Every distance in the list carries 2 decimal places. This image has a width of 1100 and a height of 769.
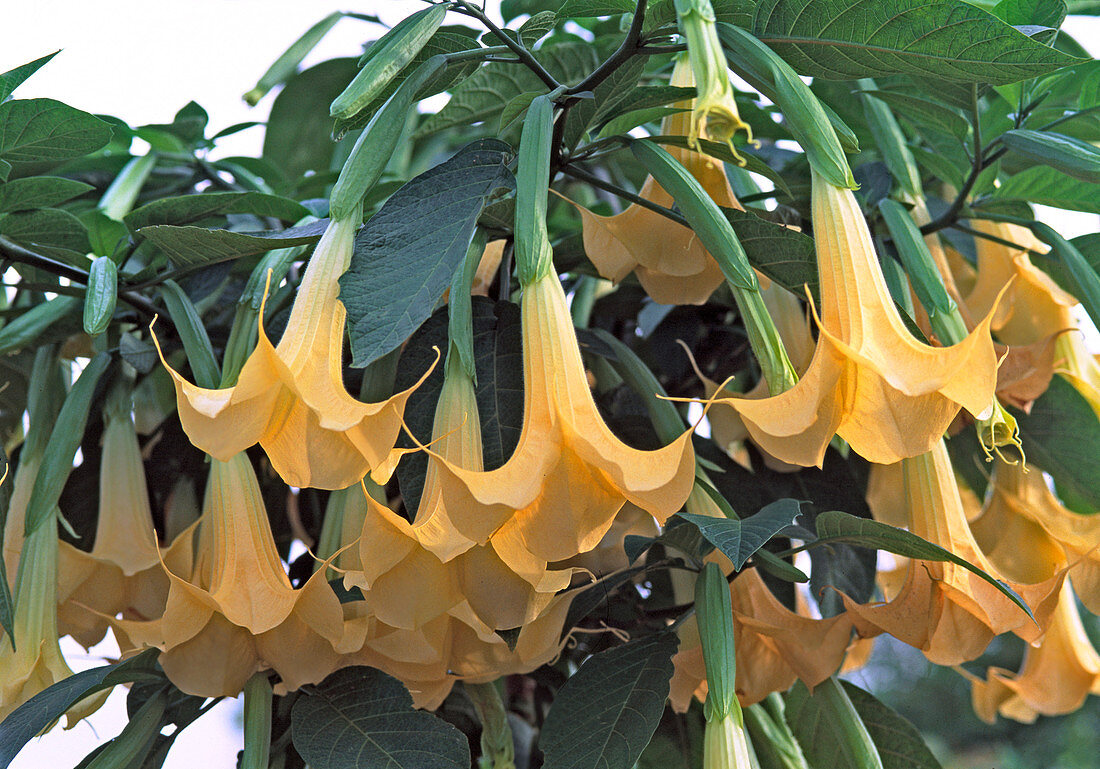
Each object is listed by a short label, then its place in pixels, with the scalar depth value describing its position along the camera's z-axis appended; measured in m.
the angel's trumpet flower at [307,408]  1.84
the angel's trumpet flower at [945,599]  2.00
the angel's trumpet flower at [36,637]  2.07
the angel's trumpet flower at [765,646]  2.04
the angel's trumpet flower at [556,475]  1.82
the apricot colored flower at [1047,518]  2.13
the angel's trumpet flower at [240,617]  1.95
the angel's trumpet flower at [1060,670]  2.28
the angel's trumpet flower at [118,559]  2.10
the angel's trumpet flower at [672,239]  2.06
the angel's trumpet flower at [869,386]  1.83
